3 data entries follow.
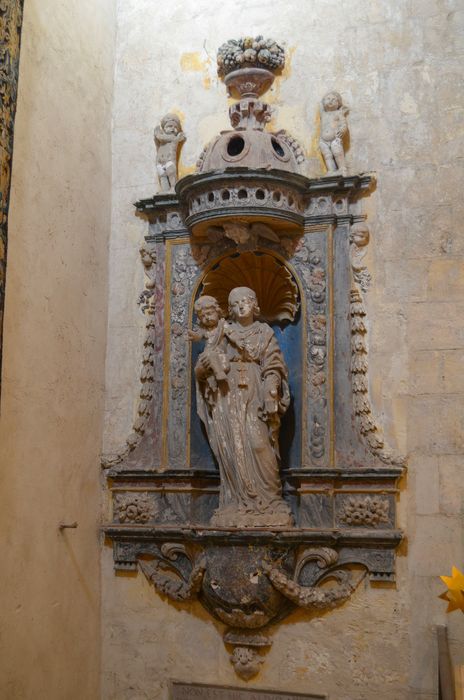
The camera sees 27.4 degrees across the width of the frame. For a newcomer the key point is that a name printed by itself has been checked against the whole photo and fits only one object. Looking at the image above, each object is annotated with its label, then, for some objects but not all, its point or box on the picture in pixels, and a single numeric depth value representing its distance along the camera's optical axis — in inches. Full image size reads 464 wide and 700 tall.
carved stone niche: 191.6
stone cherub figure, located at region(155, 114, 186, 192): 217.2
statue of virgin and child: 195.5
